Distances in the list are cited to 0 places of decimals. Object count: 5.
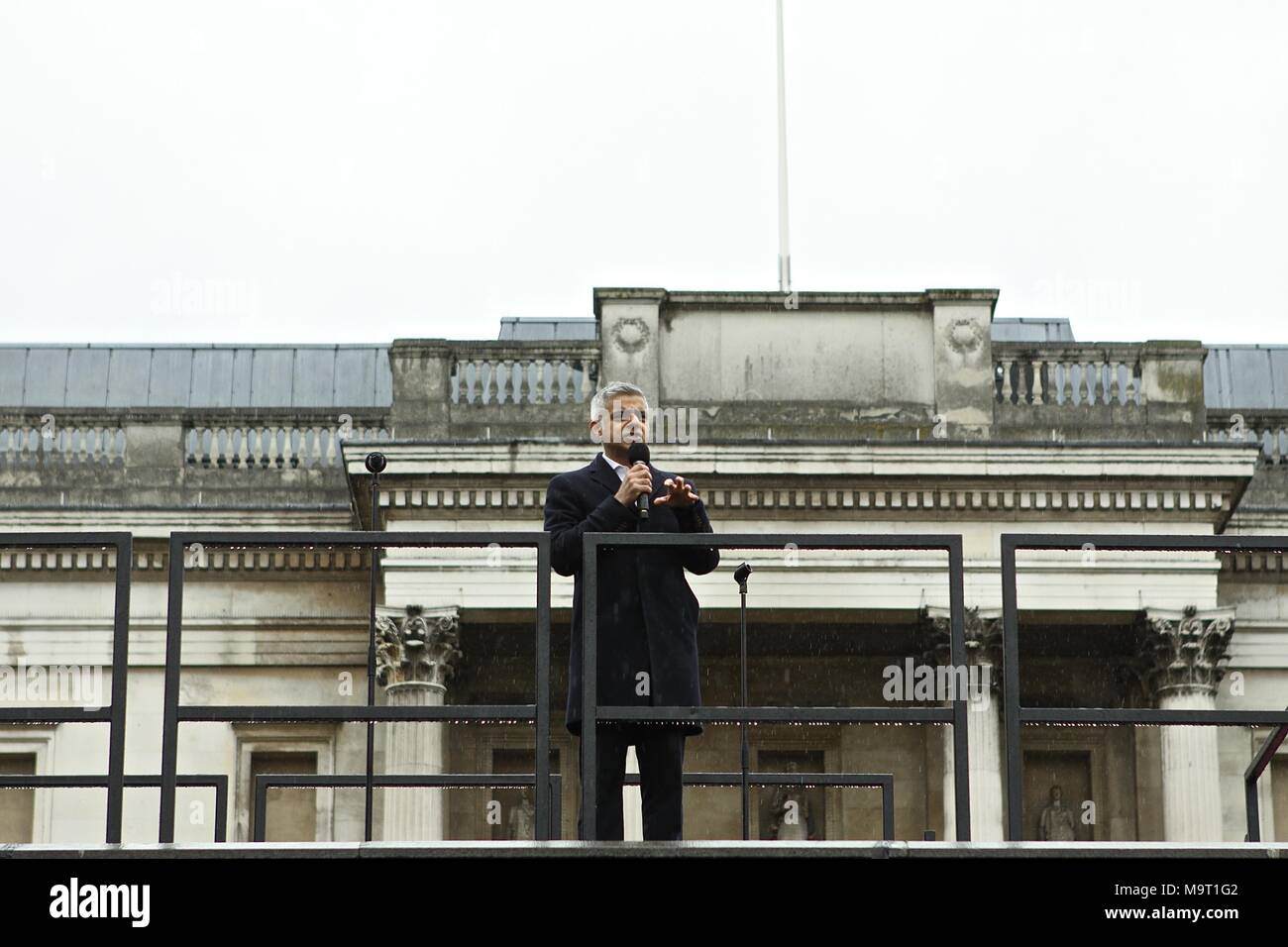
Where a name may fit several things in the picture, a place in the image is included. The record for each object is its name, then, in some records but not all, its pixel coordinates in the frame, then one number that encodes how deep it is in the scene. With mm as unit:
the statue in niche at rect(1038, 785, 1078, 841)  27984
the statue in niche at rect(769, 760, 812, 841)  27703
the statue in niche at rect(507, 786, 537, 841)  26172
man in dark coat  9305
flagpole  31797
